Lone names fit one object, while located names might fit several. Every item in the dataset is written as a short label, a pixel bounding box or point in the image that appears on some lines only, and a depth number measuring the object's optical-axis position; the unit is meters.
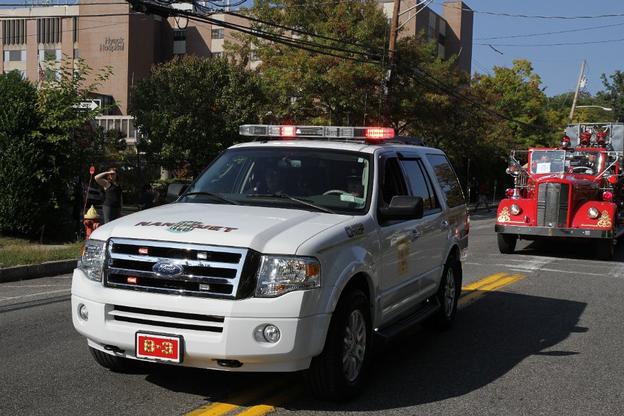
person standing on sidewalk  13.99
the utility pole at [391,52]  26.45
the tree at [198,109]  32.56
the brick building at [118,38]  68.50
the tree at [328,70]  26.92
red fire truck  14.86
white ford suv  4.32
